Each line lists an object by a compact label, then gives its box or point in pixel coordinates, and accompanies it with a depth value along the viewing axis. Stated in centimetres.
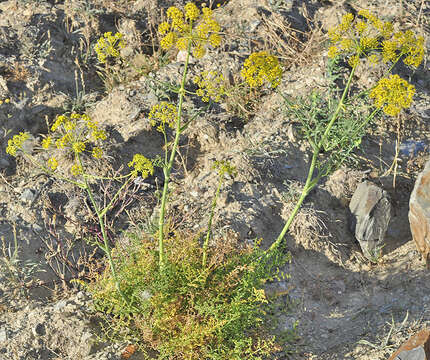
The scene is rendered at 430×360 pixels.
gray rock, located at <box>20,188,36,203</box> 450
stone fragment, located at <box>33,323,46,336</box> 359
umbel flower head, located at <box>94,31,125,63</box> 305
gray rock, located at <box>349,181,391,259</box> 456
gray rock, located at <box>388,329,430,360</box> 318
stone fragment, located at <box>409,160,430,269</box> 431
